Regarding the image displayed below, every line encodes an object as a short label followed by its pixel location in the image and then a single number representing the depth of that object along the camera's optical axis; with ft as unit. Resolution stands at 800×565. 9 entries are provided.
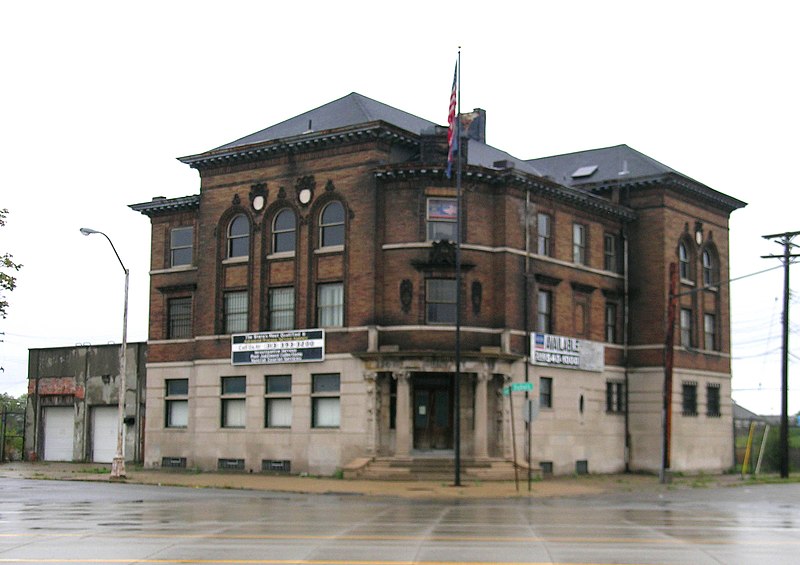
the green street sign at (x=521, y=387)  113.71
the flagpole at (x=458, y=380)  117.19
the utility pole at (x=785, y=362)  163.73
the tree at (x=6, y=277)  113.09
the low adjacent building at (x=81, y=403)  169.27
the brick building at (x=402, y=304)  134.10
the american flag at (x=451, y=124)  123.54
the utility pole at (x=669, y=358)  138.51
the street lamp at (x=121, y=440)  129.70
